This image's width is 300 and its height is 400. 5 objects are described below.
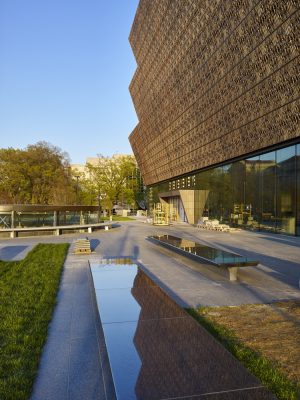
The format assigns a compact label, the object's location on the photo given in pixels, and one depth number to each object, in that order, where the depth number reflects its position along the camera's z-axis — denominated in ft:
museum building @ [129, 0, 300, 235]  59.67
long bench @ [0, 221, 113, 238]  73.56
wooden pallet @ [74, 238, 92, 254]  48.69
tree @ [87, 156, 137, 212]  192.65
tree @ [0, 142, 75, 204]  178.40
